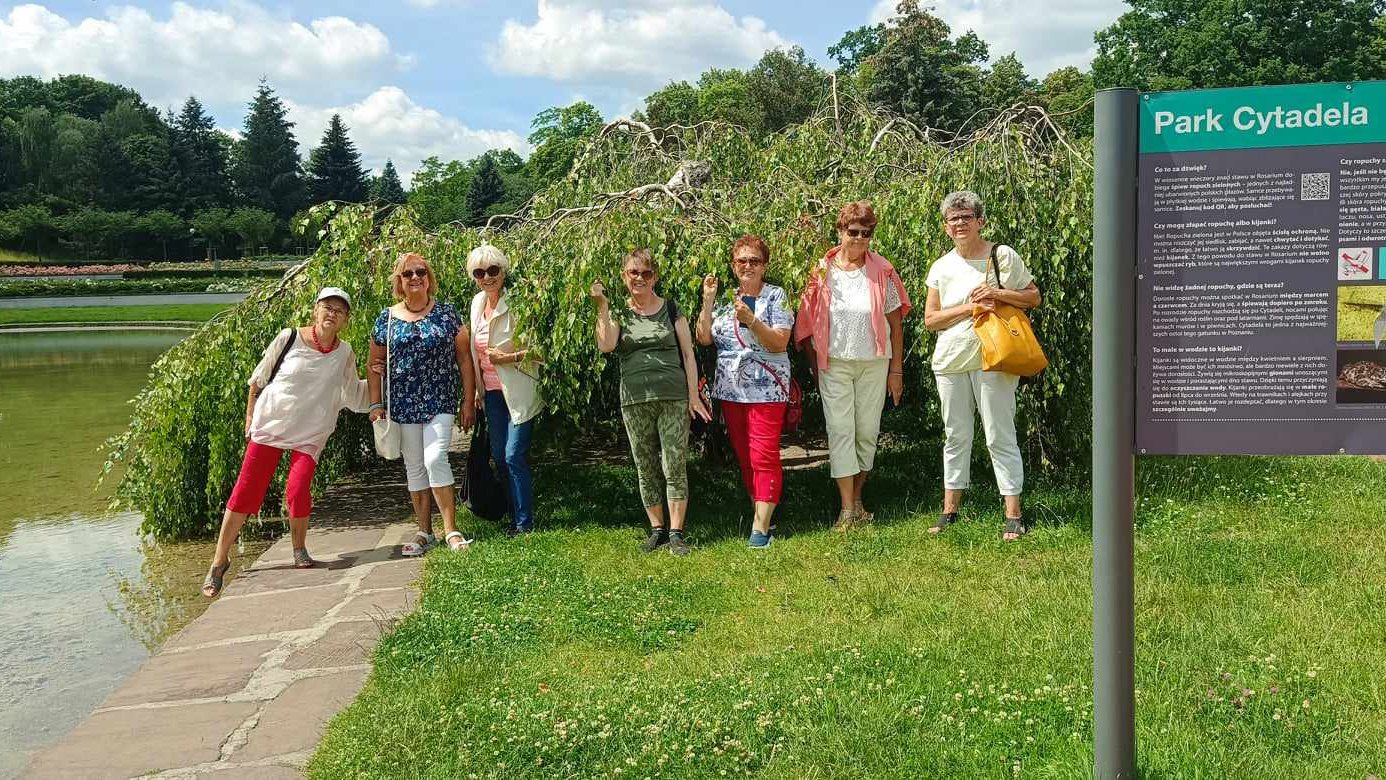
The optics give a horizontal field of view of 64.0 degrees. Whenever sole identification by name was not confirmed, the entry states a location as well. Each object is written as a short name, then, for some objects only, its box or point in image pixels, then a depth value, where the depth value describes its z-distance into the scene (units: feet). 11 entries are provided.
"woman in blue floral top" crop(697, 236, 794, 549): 20.16
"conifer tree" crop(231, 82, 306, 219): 251.39
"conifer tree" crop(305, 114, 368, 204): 240.73
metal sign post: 9.41
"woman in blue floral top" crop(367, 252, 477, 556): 21.47
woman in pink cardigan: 20.25
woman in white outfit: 19.08
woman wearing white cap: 21.08
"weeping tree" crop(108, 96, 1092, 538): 21.50
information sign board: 9.20
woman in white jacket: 21.75
